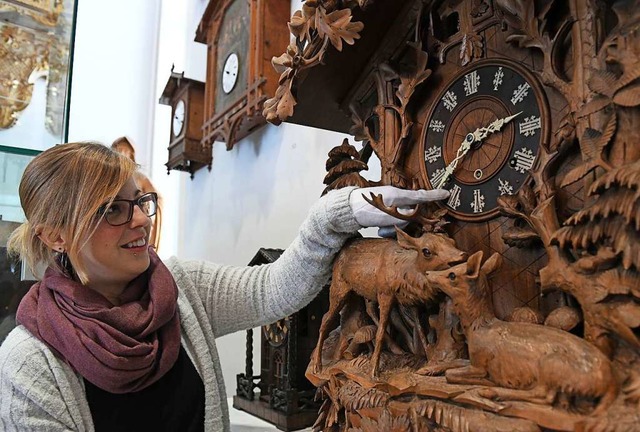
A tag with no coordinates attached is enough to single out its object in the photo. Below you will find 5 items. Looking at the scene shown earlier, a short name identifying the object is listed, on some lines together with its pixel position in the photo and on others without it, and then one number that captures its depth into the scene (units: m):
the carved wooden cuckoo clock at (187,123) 2.50
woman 0.81
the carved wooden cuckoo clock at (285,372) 1.38
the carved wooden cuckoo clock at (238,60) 1.89
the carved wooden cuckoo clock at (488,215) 0.53
